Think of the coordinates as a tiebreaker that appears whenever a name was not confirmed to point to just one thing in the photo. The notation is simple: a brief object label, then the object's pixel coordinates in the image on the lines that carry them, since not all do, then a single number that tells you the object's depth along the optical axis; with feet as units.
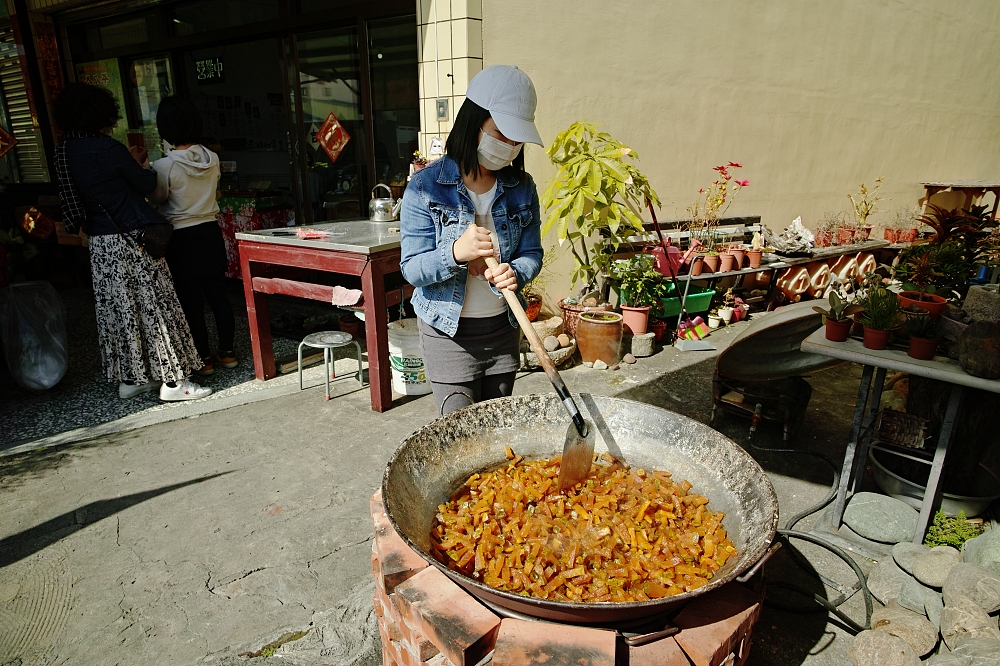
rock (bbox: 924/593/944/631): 8.29
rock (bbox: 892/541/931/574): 9.23
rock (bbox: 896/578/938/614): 8.61
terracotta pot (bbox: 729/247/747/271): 23.00
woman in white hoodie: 14.82
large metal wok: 5.04
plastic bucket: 15.12
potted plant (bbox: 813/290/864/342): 9.84
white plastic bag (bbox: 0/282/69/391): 14.90
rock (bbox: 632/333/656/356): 19.57
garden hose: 8.30
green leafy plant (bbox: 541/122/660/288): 17.35
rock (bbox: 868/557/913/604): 8.82
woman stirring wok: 6.90
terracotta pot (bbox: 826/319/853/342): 9.83
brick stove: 4.82
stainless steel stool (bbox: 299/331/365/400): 14.87
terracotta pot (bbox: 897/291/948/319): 9.92
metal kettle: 17.71
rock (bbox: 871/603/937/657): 7.90
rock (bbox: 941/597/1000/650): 7.49
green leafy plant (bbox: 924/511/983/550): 9.52
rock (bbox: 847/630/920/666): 7.30
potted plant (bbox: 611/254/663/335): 19.99
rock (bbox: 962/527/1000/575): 8.52
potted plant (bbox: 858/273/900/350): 9.47
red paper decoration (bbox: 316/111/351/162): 22.58
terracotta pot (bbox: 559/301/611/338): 19.30
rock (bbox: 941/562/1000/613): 7.81
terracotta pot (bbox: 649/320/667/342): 21.03
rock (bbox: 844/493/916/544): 9.95
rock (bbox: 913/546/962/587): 8.69
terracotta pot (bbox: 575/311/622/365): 18.22
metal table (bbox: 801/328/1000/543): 8.63
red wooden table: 13.84
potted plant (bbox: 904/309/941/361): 9.00
